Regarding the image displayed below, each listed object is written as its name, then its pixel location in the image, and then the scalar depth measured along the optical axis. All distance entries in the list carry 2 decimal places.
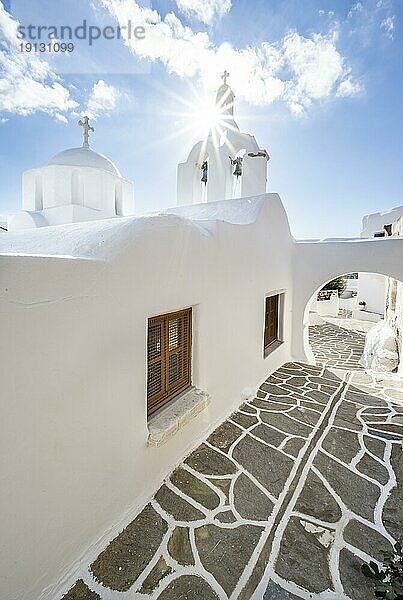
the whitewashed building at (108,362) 2.16
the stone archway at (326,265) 8.36
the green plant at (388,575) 2.41
